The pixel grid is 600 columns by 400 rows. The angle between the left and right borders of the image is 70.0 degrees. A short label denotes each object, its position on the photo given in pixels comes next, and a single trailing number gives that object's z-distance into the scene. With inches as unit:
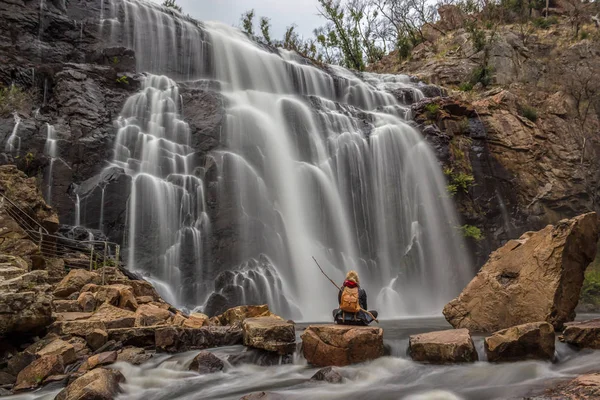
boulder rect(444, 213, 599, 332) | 336.8
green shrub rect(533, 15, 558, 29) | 1330.0
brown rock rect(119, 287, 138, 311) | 354.6
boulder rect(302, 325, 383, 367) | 269.3
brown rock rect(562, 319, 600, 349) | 265.7
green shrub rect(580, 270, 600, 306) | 701.3
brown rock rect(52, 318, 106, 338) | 288.8
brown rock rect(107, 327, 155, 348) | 299.4
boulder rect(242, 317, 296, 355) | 293.6
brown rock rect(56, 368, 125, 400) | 213.1
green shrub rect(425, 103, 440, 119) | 915.4
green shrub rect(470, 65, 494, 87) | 1151.6
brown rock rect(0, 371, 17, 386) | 251.1
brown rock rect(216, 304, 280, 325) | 382.6
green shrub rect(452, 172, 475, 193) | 826.8
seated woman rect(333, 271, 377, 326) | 306.5
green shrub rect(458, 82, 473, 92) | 1144.6
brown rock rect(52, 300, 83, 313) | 331.7
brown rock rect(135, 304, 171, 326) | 323.6
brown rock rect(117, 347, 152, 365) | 279.0
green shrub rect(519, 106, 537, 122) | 948.0
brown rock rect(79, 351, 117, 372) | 262.1
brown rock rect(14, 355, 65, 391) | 247.6
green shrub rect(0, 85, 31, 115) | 625.6
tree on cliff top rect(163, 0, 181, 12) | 1193.8
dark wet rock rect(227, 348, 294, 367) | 290.0
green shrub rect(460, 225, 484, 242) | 785.6
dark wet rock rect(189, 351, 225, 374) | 279.0
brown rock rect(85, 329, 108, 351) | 286.5
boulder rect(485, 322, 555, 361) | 257.3
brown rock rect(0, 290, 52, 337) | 264.8
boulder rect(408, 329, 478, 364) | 262.2
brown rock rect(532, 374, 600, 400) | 168.1
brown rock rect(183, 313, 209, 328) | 339.5
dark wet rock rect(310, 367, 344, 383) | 250.9
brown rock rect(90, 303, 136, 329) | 306.3
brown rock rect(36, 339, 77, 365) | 263.9
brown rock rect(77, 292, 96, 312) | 339.3
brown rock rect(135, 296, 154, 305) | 387.8
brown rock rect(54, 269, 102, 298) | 364.5
